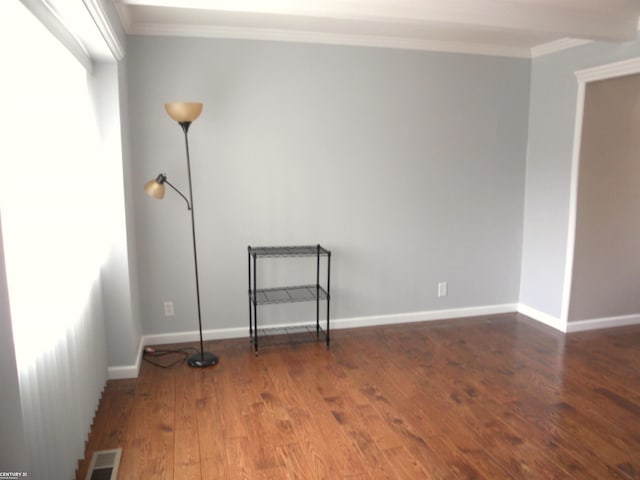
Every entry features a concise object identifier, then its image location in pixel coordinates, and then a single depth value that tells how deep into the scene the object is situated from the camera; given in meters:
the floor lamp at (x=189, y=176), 2.94
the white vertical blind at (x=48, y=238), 1.52
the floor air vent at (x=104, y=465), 2.11
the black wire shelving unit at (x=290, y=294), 3.54
